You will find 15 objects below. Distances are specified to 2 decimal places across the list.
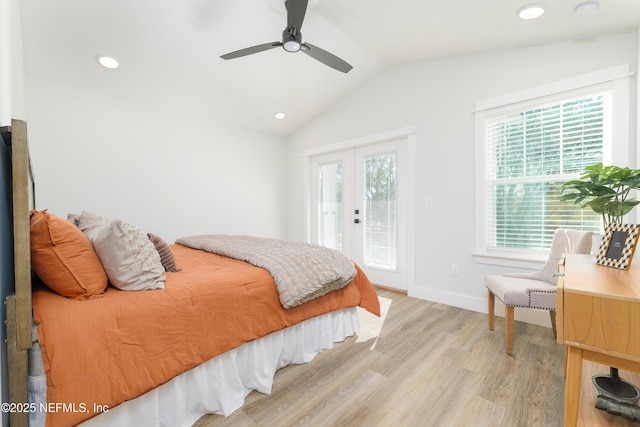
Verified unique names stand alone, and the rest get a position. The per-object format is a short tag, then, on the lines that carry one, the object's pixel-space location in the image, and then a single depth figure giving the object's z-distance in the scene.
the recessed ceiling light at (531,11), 1.94
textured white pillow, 1.27
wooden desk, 0.83
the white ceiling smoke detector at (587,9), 1.83
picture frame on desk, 1.20
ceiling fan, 1.89
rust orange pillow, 1.11
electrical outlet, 2.96
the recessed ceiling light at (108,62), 2.63
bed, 0.97
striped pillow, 1.73
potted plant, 1.46
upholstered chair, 1.89
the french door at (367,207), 3.49
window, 2.18
